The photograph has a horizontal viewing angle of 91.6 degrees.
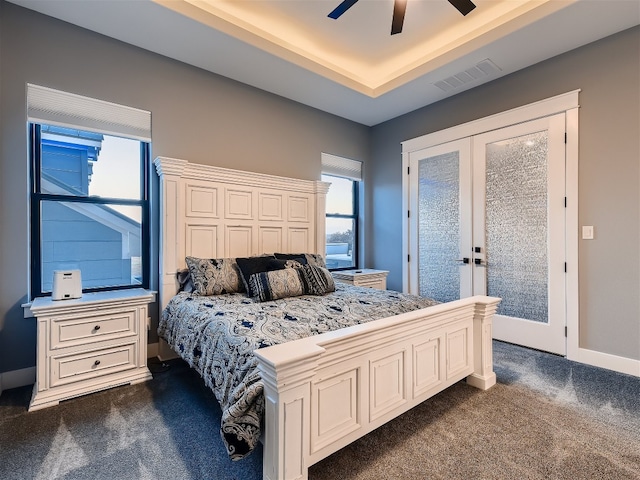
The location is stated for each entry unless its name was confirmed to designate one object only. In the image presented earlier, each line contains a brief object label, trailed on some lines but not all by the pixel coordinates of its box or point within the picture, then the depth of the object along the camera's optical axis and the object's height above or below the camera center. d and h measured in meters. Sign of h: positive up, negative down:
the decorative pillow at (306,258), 3.23 -0.19
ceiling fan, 2.12 +1.63
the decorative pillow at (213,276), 2.68 -0.31
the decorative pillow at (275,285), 2.48 -0.36
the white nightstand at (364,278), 3.85 -0.47
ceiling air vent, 3.19 +1.78
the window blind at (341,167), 4.37 +1.08
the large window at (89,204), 2.58 +0.34
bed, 1.26 -0.53
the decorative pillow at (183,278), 2.90 -0.35
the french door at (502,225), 3.07 +0.16
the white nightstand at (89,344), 2.14 -0.76
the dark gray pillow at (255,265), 2.82 -0.23
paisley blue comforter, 1.28 -0.50
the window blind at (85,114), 2.50 +1.10
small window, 4.55 +0.26
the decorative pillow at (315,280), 2.70 -0.35
